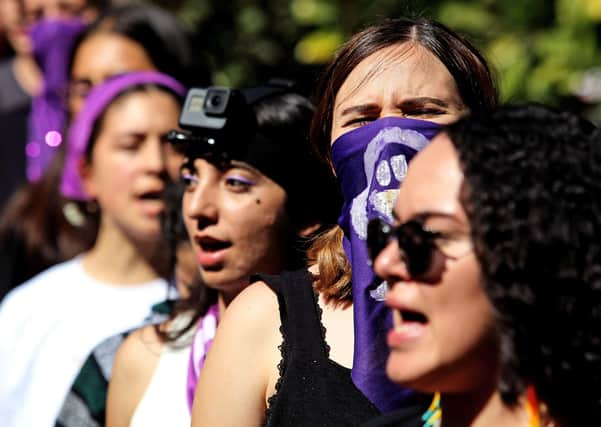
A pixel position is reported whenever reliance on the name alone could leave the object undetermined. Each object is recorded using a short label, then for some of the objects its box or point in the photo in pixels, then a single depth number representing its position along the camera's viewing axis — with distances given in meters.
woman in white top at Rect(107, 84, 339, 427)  6.80
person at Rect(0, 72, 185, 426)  8.80
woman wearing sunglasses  3.86
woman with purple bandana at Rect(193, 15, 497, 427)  5.19
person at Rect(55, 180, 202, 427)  7.38
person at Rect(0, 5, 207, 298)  10.60
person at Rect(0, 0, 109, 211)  12.03
